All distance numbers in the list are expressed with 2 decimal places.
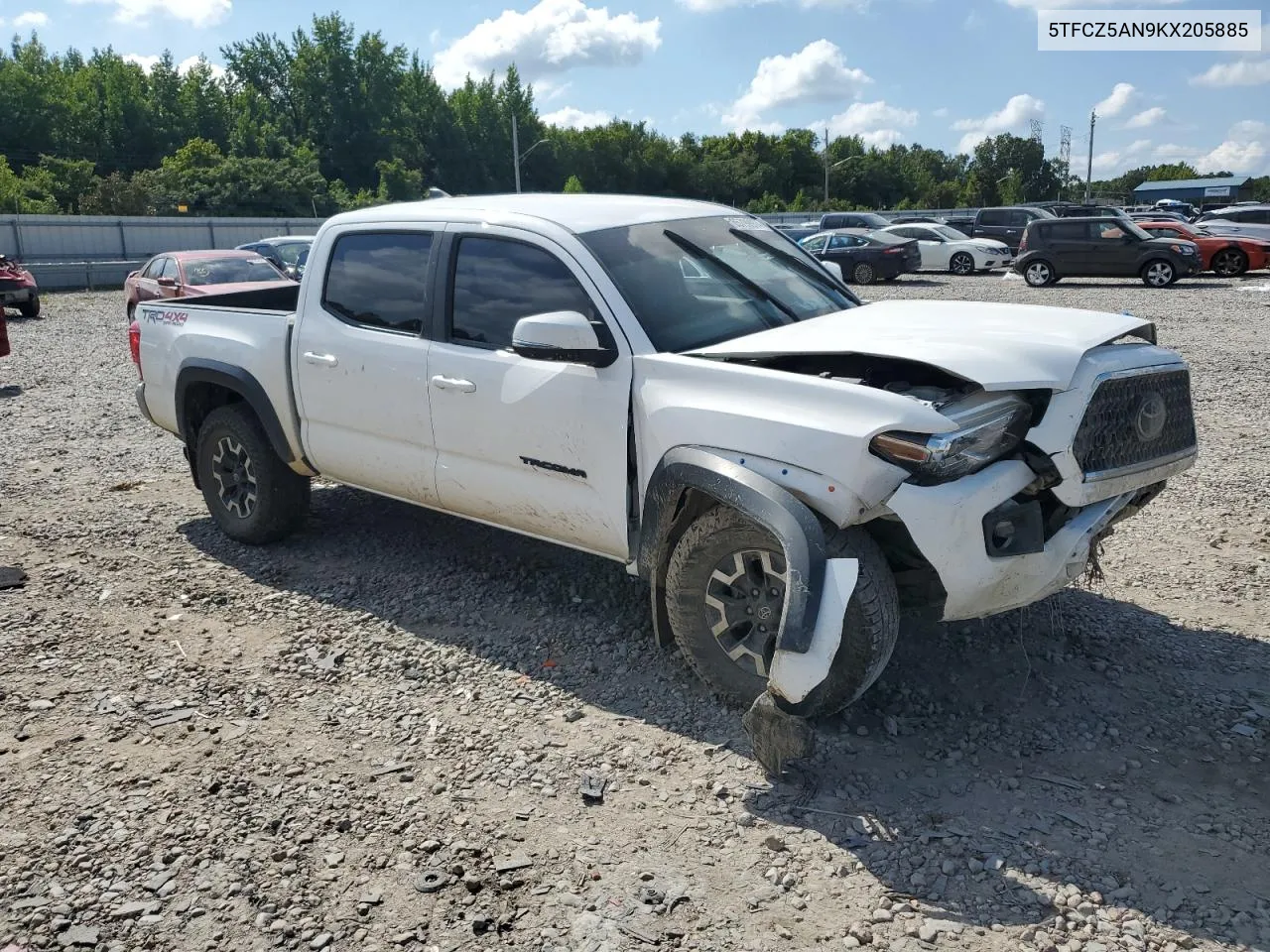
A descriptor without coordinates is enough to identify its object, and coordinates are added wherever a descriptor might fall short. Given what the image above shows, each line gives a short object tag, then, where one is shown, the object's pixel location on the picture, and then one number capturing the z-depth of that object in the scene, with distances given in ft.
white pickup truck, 11.51
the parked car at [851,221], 109.81
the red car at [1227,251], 76.95
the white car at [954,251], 90.58
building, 309.83
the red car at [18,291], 69.00
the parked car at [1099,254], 72.02
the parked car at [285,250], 70.08
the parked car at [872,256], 84.07
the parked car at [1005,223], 104.37
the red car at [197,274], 53.57
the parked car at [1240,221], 83.25
